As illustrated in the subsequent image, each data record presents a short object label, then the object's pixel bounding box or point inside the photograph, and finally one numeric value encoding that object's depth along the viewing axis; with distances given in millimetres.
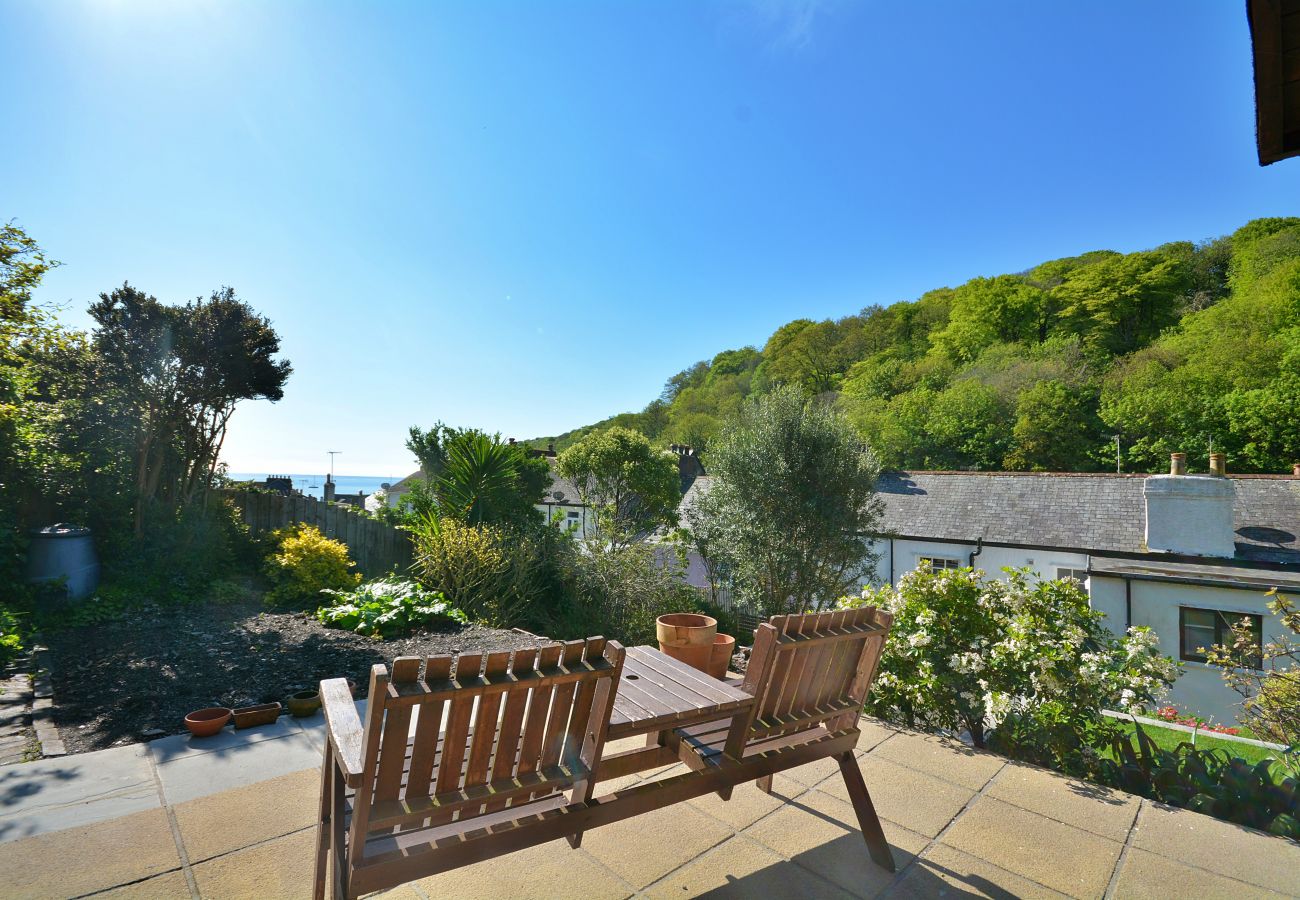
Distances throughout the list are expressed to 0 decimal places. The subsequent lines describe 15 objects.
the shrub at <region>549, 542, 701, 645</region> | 7773
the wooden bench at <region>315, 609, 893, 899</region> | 1380
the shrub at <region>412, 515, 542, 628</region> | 7039
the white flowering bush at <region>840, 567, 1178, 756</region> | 3201
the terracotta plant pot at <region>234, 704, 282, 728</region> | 3256
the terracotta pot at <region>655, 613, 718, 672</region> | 4809
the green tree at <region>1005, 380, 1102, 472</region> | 25188
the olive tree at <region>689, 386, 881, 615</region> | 10219
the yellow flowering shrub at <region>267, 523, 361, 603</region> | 6887
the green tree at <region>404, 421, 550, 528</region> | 8578
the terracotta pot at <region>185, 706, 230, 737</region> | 3080
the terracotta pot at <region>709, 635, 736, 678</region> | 4962
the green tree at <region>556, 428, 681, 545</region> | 20438
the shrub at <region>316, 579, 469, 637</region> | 5641
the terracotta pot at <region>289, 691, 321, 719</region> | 3451
